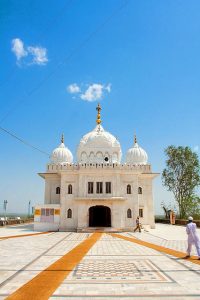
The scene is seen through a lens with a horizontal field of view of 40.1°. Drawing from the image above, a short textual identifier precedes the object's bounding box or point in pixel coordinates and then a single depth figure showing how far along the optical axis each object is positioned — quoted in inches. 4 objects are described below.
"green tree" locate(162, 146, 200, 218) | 1532.6
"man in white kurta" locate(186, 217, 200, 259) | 439.6
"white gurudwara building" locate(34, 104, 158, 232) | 1127.0
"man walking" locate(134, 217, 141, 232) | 1071.1
